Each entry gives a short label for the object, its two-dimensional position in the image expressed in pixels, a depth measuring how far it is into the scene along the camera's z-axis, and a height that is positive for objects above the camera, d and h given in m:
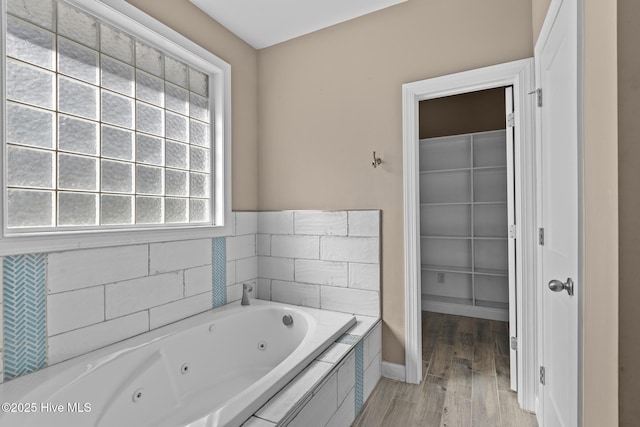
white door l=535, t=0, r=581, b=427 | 1.16 +0.02
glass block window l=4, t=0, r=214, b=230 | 1.48 +0.49
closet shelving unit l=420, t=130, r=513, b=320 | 3.48 -0.13
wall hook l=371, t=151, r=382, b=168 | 2.31 +0.37
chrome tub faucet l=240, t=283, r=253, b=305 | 2.43 -0.61
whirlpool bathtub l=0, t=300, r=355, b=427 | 1.25 -0.77
